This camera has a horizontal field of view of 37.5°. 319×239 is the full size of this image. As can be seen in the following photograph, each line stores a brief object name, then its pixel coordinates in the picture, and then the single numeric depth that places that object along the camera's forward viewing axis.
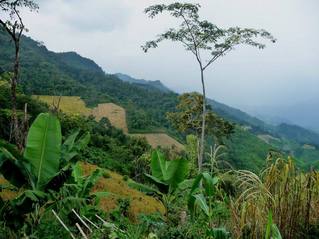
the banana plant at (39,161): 5.26
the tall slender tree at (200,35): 18.23
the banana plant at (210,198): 3.96
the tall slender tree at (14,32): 12.48
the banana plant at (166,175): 6.36
